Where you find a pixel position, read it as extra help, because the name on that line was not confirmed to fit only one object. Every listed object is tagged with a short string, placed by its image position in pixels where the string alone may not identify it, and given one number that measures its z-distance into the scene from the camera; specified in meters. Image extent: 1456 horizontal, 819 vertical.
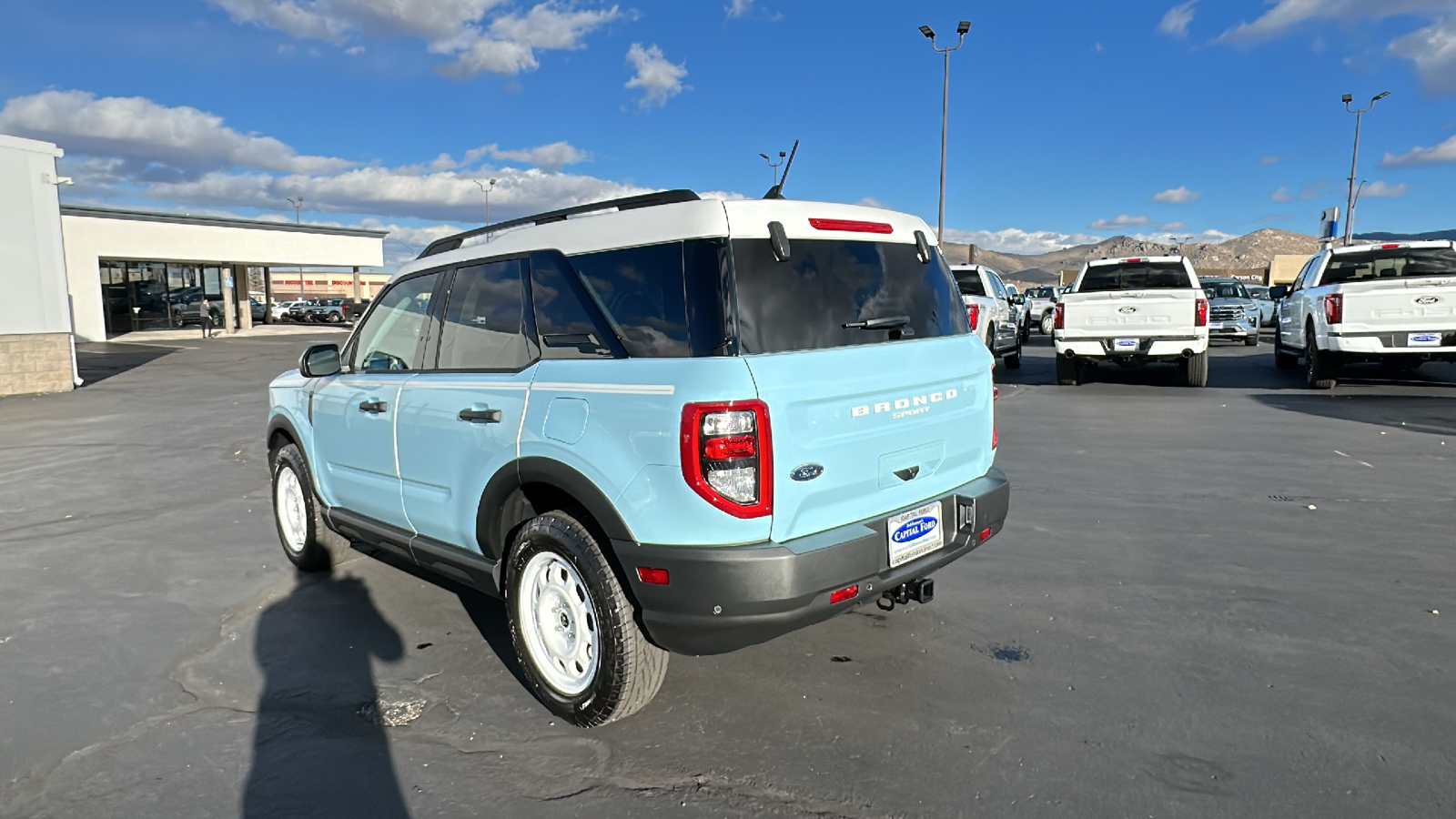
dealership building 15.52
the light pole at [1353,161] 42.88
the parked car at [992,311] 14.89
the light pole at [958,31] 29.19
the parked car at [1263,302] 25.30
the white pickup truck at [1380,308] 11.44
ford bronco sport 2.99
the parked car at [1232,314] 20.95
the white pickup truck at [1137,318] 13.14
